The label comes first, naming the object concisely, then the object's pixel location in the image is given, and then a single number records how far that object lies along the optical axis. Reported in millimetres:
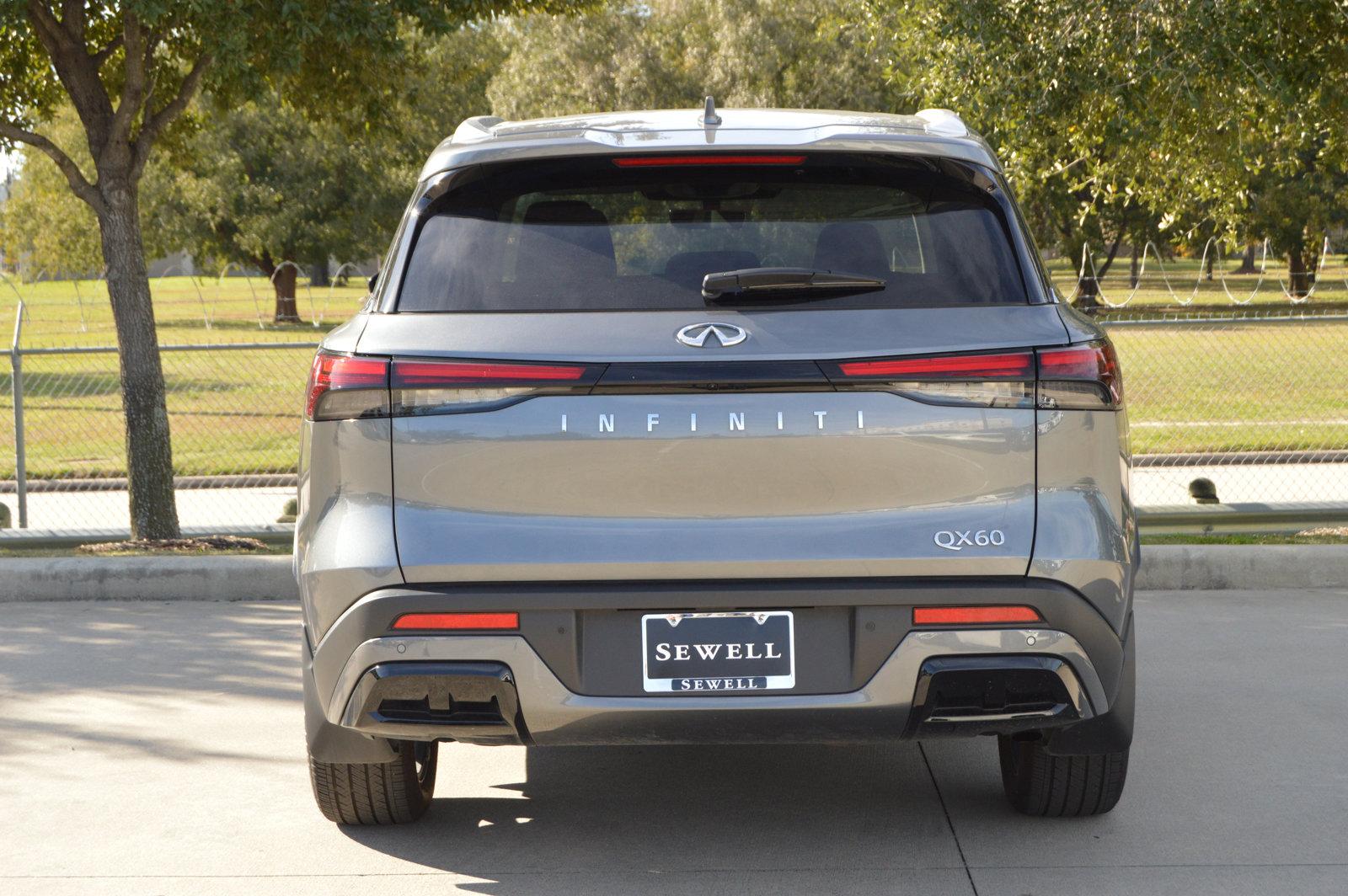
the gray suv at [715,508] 3525
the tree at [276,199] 40188
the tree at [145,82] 8367
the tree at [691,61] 34656
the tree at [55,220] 38750
